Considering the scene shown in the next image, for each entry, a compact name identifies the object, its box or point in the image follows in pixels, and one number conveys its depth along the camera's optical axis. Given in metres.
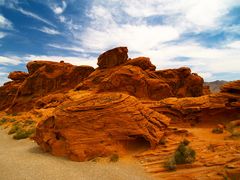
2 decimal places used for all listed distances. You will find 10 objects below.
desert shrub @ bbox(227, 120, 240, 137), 17.69
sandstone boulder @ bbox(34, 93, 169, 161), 15.38
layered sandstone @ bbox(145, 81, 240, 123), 23.17
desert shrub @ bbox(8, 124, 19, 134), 28.63
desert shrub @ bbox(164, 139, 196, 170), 12.67
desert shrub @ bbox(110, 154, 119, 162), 14.37
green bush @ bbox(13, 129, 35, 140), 24.53
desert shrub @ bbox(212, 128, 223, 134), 18.85
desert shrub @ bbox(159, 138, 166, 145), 15.71
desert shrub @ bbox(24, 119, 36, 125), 31.15
